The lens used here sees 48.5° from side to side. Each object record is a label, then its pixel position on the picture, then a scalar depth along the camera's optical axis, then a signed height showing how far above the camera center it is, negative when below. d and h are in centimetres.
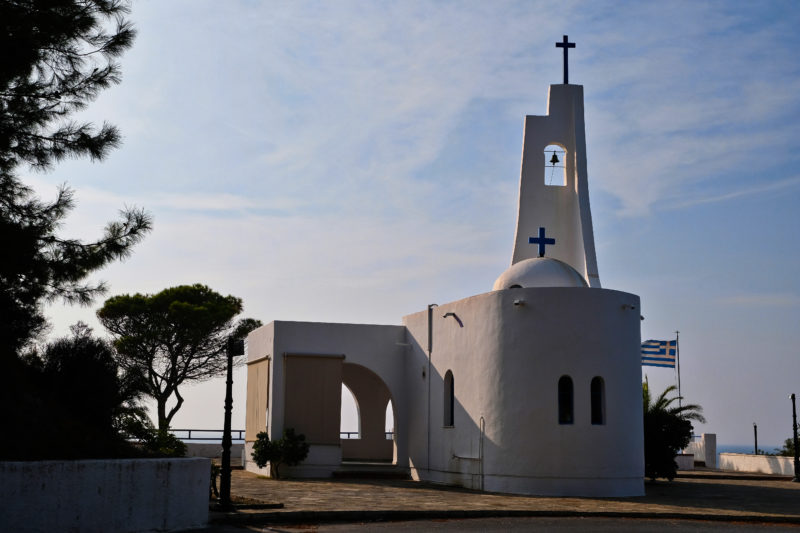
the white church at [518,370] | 2091 +142
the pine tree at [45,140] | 1396 +438
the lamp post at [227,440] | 1592 -35
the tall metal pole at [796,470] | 3020 -140
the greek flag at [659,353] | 3284 +273
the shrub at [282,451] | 2489 -82
